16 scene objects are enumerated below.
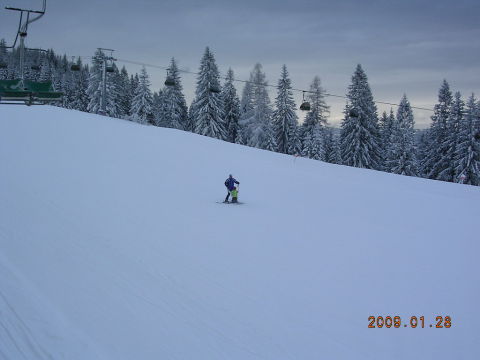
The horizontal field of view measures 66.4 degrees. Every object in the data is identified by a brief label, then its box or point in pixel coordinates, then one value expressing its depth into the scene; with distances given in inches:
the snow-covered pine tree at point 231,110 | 2282.2
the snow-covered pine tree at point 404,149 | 1847.9
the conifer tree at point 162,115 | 2320.9
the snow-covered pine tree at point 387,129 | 2411.2
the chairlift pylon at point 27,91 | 545.0
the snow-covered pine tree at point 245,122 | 2266.2
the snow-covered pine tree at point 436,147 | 1798.7
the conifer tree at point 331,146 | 2377.7
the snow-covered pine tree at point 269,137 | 2081.4
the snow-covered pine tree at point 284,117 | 2046.0
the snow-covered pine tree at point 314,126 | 1956.2
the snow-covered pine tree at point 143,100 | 2367.1
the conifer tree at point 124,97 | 2501.2
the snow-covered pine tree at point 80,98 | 2829.7
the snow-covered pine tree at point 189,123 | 2632.4
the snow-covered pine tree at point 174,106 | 2237.9
